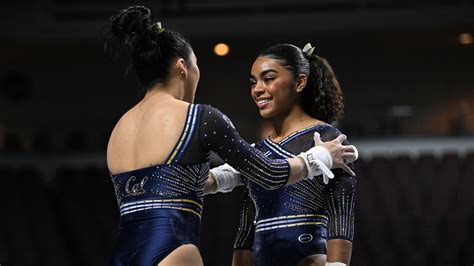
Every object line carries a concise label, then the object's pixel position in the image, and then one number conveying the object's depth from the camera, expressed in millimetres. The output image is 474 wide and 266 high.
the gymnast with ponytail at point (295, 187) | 4937
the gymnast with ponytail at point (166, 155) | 4457
